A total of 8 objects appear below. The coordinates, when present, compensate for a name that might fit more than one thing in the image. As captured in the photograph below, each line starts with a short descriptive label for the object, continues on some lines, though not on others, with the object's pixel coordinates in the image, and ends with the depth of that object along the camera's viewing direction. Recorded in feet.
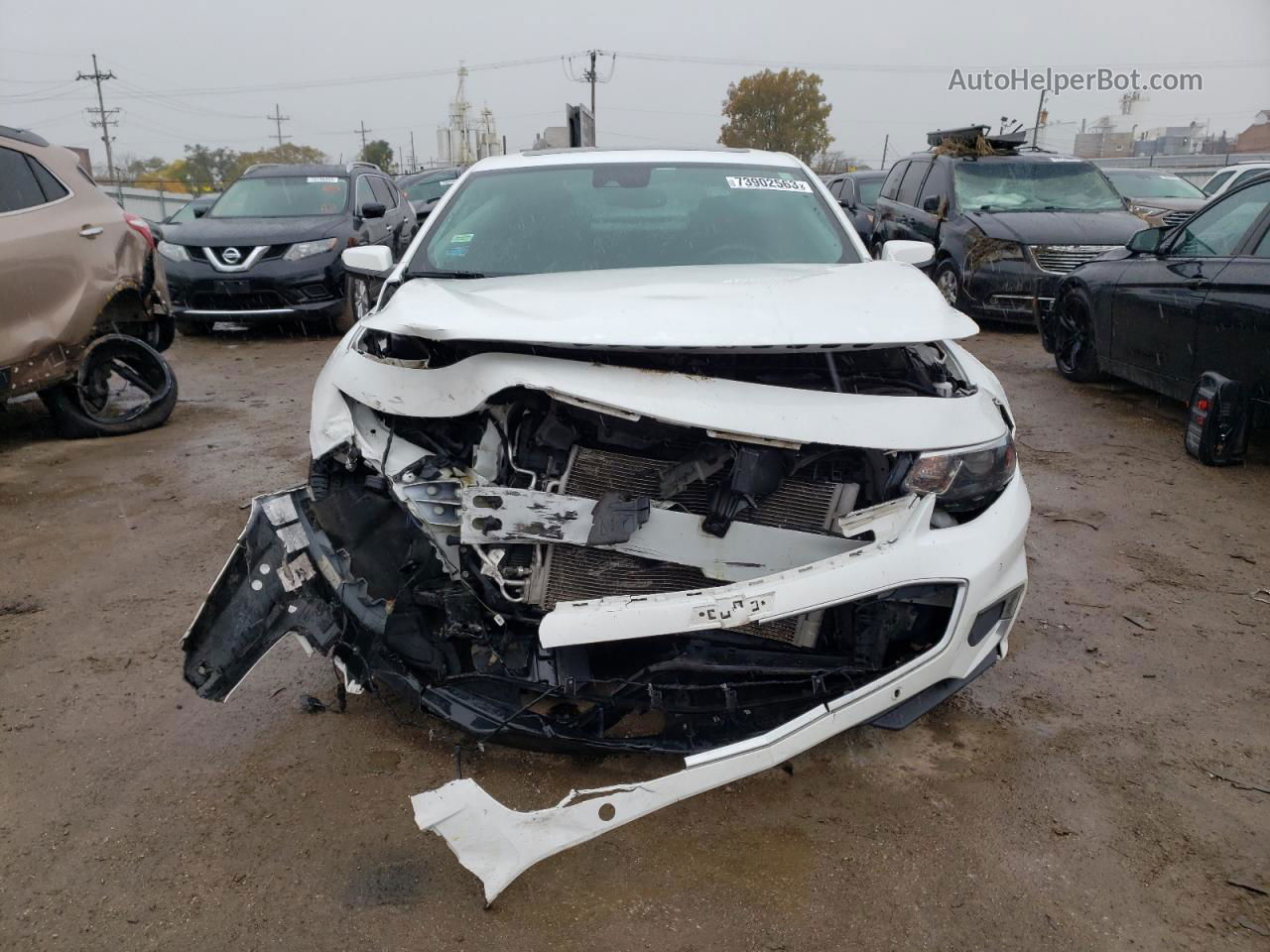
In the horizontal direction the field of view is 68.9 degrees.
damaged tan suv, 17.38
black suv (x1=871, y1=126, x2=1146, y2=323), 28.94
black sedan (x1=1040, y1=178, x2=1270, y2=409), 16.46
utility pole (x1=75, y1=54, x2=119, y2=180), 197.88
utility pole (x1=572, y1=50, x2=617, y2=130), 176.65
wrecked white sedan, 7.18
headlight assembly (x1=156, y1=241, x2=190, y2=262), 29.45
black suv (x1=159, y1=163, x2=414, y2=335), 29.09
